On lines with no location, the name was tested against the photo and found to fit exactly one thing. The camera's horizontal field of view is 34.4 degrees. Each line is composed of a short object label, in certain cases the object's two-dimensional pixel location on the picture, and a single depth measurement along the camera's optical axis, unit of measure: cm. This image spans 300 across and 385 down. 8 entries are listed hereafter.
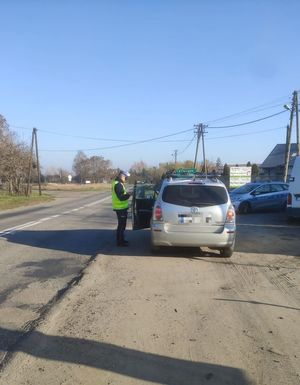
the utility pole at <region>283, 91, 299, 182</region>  3500
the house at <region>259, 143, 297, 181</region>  6100
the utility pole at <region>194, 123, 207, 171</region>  6594
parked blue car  2205
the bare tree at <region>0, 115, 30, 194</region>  4553
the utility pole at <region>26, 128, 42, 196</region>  4966
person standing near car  1130
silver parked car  945
